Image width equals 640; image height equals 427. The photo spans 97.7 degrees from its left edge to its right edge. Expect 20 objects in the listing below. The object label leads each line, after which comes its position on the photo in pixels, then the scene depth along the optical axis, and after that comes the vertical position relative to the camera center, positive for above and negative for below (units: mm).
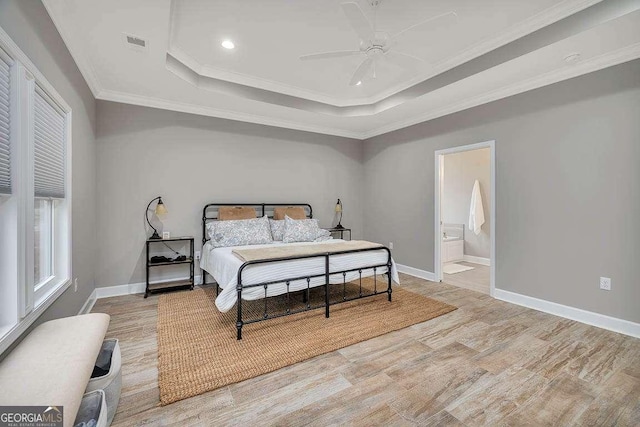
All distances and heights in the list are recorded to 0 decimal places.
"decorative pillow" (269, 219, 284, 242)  4542 -262
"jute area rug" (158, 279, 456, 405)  2111 -1176
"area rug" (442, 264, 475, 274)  5359 -1088
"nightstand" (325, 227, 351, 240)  5547 -329
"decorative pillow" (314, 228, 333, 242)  4518 -361
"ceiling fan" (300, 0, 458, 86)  2068 +1478
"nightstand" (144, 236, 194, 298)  3887 -796
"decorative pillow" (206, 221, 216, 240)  4120 -225
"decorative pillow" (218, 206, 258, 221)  4441 +17
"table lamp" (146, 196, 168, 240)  3896 +46
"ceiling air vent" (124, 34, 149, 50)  2612 +1648
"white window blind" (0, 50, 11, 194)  1500 +480
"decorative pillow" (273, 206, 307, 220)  4949 +17
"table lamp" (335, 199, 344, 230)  5687 +80
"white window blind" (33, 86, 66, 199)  1969 +525
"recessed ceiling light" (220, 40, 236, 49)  2959 +1832
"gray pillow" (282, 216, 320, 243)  4375 -261
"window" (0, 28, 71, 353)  1549 +246
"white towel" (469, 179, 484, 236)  6004 +58
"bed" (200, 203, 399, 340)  2740 -614
